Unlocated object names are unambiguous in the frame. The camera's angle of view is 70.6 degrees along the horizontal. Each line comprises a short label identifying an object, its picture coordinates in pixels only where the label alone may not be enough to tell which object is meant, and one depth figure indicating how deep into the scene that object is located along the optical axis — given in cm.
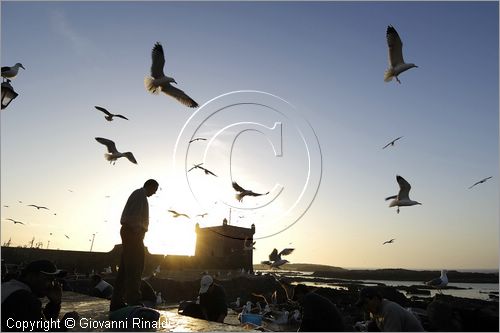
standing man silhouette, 538
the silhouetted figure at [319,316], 493
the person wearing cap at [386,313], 485
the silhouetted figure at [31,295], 355
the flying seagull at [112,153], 1017
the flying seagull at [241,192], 1312
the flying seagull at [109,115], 1103
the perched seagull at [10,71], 1041
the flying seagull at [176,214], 1637
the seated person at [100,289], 892
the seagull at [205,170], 1364
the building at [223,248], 5434
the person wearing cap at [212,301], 695
